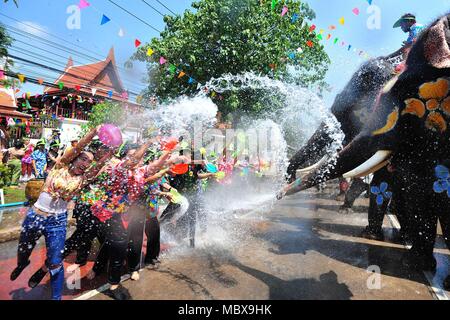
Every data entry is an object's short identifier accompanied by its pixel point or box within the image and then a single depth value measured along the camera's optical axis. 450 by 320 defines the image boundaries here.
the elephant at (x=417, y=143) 3.49
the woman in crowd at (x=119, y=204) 3.28
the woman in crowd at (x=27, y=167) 11.32
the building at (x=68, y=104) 20.34
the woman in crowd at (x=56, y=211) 2.84
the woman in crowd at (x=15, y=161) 9.91
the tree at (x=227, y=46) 10.40
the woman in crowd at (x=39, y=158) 9.27
